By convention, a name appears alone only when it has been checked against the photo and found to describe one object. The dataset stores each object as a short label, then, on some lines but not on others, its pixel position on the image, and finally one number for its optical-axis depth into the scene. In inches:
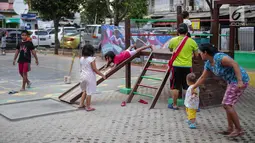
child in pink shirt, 329.9
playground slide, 305.3
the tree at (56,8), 848.3
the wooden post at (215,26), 315.0
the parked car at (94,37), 805.2
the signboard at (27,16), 834.3
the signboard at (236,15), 337.7
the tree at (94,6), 924.0
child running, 372.2
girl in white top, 281.3
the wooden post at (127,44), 358.0
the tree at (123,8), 807.7
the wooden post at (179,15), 323.6
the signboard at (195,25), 392.3
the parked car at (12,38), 973.2
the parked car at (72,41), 868.0
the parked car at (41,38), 1030.4
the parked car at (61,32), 957.2
